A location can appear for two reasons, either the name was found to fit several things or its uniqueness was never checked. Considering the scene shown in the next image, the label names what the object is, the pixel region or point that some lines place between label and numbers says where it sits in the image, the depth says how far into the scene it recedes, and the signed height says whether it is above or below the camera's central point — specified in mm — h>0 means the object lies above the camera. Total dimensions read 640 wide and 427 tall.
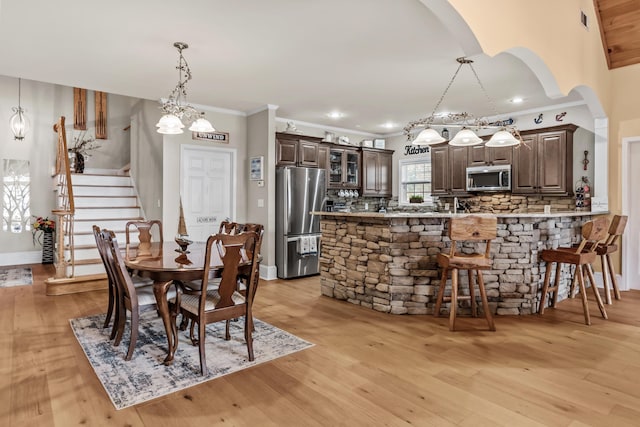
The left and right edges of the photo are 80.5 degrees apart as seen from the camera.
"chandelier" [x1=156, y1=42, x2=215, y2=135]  3521 +921
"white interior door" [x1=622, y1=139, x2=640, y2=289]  4910 -39
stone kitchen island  3951 -545
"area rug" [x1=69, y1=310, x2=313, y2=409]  2402 -1101
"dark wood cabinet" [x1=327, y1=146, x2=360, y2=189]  6938 +822
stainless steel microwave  5902 +534
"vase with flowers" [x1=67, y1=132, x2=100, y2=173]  7211 +1282
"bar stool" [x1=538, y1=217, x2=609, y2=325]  3629 -465
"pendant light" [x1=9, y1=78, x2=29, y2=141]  6539 +1578
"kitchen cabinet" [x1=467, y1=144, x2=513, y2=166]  5918 +901
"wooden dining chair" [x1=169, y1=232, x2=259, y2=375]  2517 -641
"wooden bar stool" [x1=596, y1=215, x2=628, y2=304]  4328 -427
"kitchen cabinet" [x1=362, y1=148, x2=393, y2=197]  7430 +790
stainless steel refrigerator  5754 -175
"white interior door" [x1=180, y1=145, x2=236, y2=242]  5707 +366
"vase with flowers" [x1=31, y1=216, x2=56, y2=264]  6887 -466
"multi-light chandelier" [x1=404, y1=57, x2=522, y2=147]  4051 +827
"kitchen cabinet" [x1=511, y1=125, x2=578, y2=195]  5355 +720
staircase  4859 -127
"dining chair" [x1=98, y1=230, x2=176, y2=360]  2746 -648
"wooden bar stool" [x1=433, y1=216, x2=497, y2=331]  3373 -416
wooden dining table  2627 -423
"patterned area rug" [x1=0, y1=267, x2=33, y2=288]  5352 -1005
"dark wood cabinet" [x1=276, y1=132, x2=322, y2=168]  6012 +1006
